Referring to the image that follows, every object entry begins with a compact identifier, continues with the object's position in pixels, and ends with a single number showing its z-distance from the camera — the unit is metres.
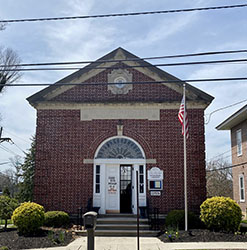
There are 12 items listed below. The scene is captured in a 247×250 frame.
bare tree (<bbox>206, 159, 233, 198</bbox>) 37.28
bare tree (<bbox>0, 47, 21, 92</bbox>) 17.18
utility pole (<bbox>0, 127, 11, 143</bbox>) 30.45
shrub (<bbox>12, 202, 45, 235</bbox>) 13.05
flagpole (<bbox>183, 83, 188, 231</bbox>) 13.15
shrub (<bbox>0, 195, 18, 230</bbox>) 14.56
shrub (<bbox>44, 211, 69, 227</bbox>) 14.77
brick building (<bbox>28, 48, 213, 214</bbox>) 16.38
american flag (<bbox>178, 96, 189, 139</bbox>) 14.55
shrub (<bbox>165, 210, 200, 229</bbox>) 13.91
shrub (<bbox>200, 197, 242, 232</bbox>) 13.01
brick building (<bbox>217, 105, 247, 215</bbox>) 24.50
